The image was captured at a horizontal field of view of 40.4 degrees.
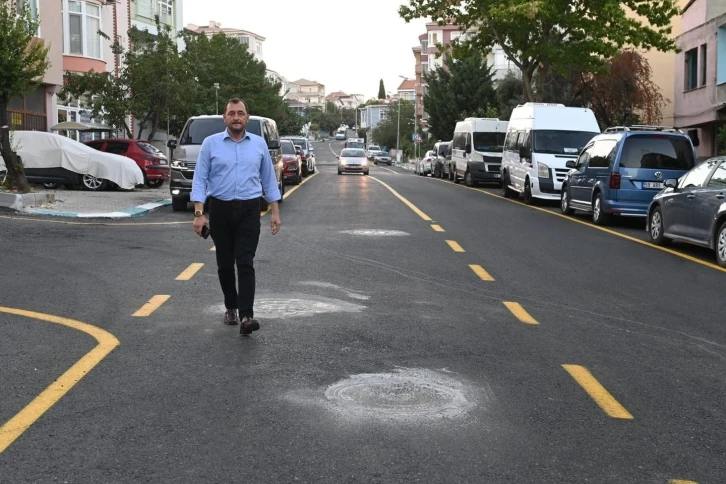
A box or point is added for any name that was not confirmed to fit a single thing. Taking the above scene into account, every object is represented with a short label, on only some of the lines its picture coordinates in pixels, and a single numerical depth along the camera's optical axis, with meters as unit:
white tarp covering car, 26.39
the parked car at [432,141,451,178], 44.58
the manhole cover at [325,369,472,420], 5.46
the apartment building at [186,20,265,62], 157.12
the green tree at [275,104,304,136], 87.81
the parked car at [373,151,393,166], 100.98
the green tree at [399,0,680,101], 36.88
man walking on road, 7.84
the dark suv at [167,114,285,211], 21.16
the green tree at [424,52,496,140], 73.94
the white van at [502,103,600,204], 24.77
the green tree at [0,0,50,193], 20.81
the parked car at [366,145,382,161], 105.38
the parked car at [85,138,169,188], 29.62
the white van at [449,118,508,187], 34.97
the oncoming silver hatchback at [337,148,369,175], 51.38
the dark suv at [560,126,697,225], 18.67
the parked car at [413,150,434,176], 54.94
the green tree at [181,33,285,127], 59.47
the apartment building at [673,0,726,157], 35.91
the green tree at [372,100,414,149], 127.06
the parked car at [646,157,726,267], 13.43
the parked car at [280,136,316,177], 47.76
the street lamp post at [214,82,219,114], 54.71
